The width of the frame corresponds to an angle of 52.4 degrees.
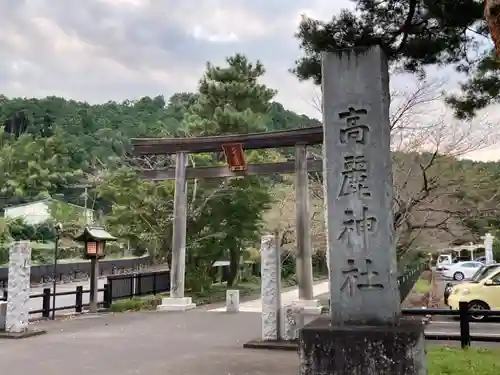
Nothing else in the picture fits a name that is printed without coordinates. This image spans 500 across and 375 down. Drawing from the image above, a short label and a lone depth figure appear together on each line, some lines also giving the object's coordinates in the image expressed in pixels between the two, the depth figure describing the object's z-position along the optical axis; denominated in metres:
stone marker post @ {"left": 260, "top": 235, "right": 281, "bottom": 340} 10.03
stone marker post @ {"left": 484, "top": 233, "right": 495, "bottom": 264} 36.19
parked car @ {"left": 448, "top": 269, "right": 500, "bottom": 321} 13.48
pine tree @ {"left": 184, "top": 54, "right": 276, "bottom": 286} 20.08
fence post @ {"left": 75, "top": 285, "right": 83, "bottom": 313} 15.35
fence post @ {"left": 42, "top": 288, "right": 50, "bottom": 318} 14.04
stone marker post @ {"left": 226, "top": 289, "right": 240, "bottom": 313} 16.02
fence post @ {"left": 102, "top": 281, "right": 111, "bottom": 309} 16.88
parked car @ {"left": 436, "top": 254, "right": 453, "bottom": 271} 51.88
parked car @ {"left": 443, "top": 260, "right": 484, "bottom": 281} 31.68
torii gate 14.88
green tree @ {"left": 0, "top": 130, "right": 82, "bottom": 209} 56.58
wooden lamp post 15.88
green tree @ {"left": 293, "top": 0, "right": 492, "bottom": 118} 7.93
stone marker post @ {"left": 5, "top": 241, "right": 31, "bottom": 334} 11.34
